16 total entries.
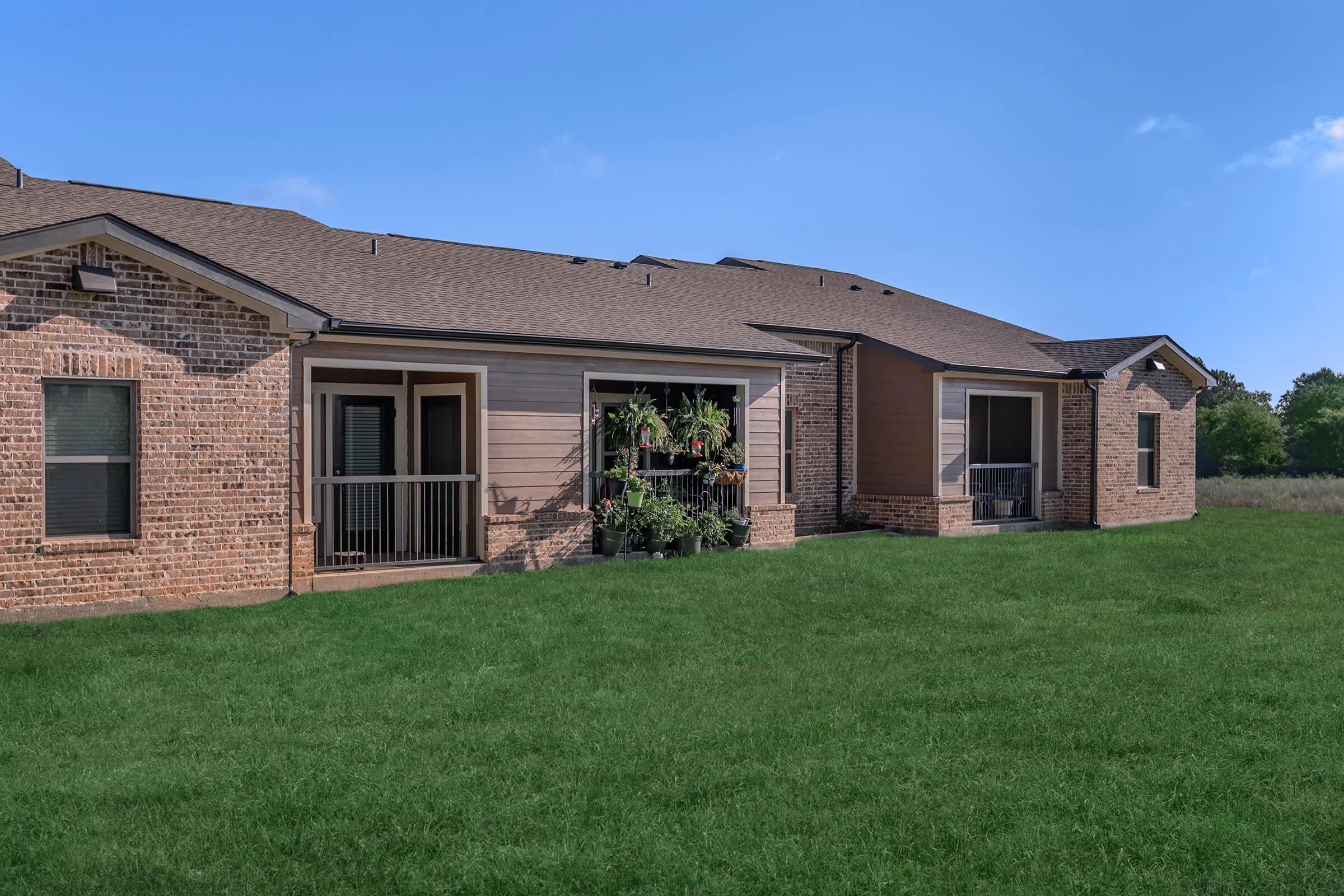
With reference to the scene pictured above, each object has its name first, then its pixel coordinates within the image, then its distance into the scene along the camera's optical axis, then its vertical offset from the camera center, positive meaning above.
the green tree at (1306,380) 67.94 +4.90
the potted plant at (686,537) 15.19 -1.11
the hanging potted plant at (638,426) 15.19 +0.43
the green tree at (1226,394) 63.90 +3.83
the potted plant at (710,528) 15.59 -1.00
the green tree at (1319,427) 53.59 +1.50
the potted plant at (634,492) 14.78 -0.46
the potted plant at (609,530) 14.63 -0.96
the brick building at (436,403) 10.51 +0.74
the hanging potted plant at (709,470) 15.80 -0.19
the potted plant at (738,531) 15.94 -1.07
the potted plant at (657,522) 14.95 -0.89
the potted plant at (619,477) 14.82 -0.26
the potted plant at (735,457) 16.08 +0.00
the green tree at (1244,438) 48.84 +0.84
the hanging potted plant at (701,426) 15.70 +0.45
